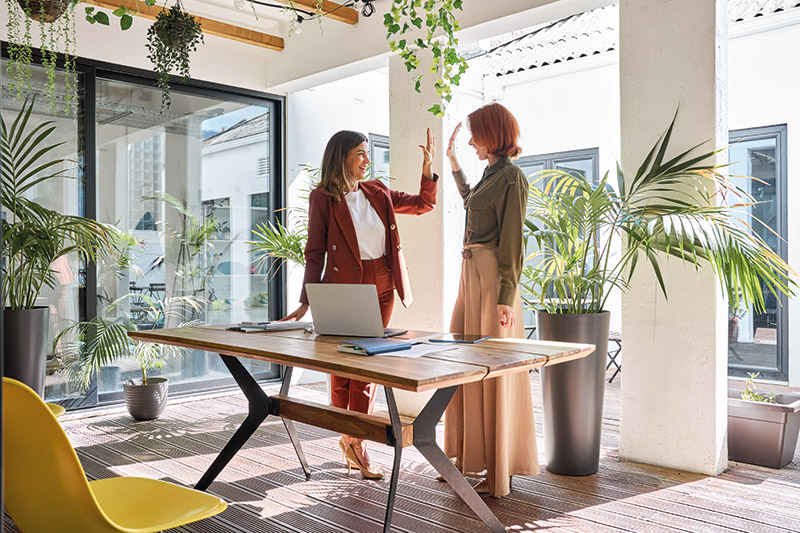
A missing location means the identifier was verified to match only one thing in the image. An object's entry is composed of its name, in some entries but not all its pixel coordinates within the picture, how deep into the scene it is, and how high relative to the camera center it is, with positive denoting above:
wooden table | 1.88 -0.29
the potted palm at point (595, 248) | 3.03 +0.08
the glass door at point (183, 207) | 4.84 +0.44
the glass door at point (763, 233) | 5.71 +0.28
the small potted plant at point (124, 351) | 4.43 -0.57
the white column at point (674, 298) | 3.26 -0.15
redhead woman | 2.90 -0.17
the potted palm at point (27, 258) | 3.63 +0.04
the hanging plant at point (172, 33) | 3.46 +1.17
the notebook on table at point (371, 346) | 2.17 -0.26
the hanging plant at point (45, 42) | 3.63 +1.34
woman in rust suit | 3.27 +0.13
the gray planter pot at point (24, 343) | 3.61 -0.41
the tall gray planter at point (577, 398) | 3.26 -0.63
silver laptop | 2.45 -0.16
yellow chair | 1.40 -0.46
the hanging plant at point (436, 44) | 2.97 +1.01
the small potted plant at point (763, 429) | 3.33 -0.81
